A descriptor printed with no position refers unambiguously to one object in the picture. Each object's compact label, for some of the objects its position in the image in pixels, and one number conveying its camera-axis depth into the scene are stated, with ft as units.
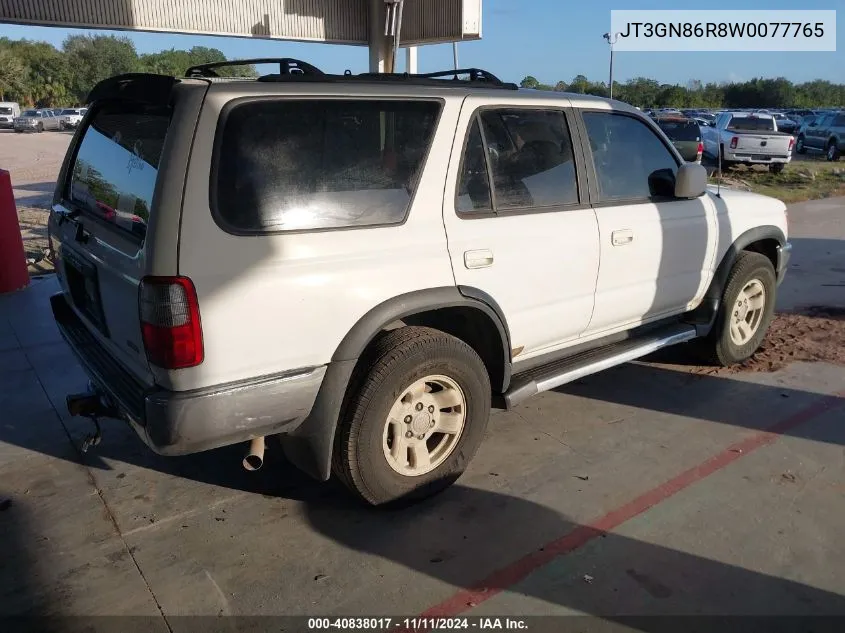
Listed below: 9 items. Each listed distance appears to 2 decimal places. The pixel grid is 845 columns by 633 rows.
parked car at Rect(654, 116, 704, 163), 57.11
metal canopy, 28.78
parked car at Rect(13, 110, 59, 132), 138.92
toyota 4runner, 8.36
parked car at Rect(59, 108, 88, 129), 143.54
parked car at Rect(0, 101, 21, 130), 143.33
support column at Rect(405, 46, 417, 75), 36.88
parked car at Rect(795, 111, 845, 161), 75.31
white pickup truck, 59.11
